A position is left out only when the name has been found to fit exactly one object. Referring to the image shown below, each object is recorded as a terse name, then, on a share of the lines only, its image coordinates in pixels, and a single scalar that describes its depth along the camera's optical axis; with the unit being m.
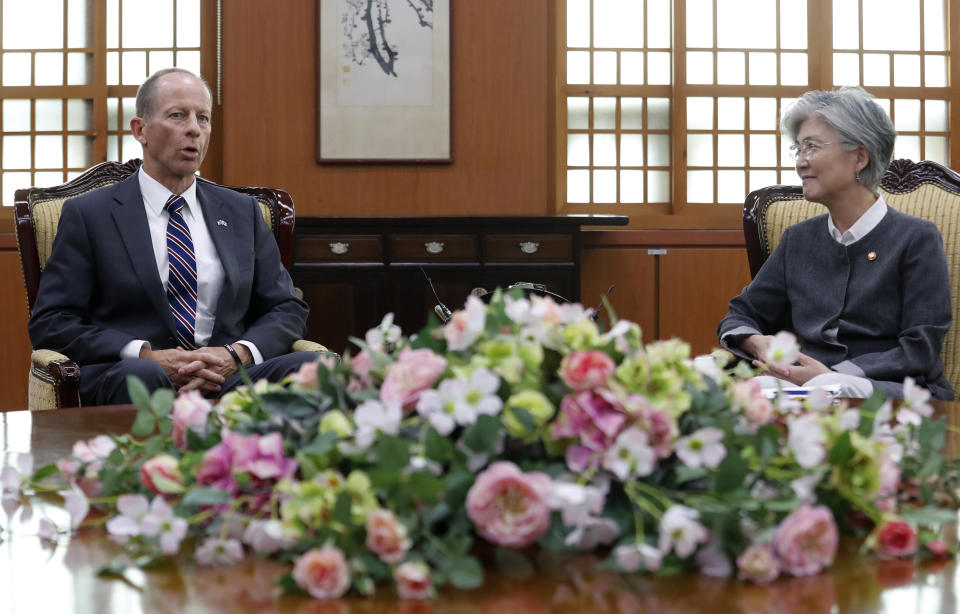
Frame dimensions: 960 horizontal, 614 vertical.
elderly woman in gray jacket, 5.93
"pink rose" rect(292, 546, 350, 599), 2.45
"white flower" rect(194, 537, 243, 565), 2.74
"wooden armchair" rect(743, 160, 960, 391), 6.40
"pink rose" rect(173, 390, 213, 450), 3.25
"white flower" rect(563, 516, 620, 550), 2.59
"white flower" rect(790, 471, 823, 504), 2.65
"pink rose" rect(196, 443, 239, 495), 2.87
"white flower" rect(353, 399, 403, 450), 2.63
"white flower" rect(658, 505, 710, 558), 2.51
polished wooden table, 2.52
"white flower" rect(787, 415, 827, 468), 2.68
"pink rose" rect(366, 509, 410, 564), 2.42
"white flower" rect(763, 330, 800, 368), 2.94
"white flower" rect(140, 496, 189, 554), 2.69
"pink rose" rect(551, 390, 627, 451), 2.64
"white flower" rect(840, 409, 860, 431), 2.89
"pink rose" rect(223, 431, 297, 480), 2.77
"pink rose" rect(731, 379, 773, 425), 2.91
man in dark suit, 6.03
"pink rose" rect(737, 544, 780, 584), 2.58
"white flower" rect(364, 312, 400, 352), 3.17
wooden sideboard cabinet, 7.83
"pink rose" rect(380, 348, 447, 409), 2.79
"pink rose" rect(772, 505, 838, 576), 2.54
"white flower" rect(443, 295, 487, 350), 2.84
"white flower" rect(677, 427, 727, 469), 2.67
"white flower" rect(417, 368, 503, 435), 2.61
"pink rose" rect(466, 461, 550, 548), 2.51
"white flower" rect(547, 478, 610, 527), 2.49
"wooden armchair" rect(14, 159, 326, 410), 5.83
